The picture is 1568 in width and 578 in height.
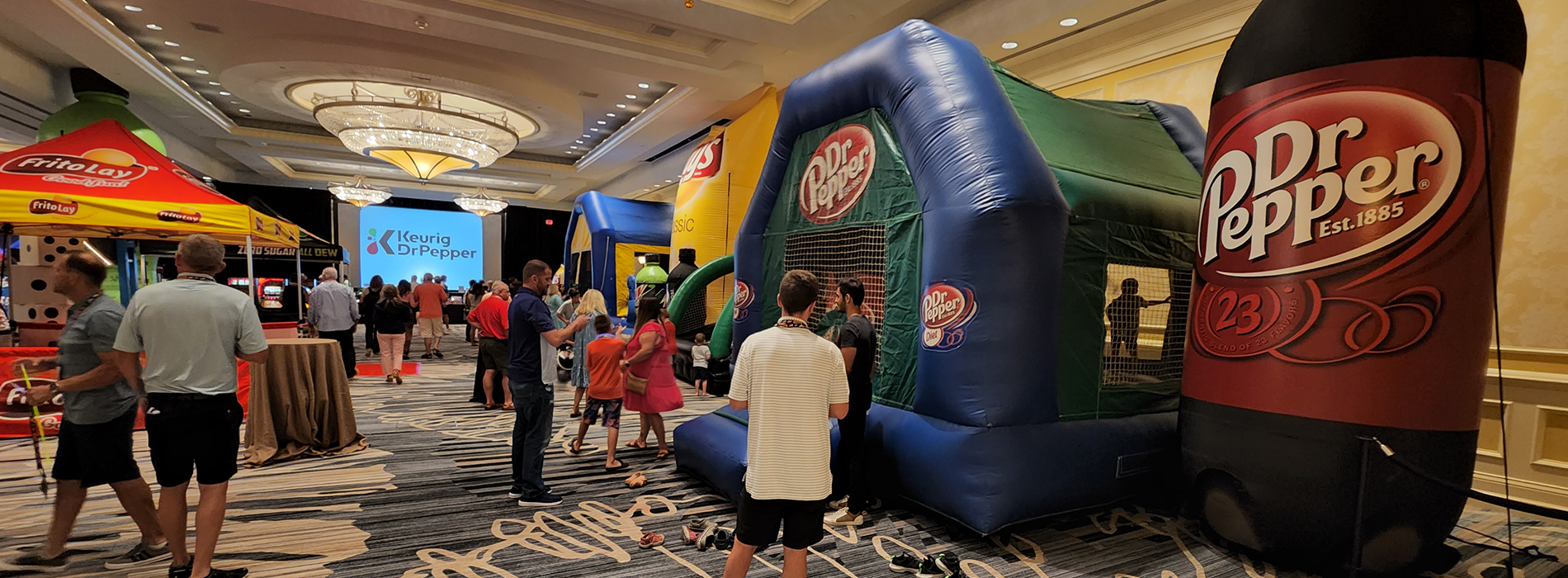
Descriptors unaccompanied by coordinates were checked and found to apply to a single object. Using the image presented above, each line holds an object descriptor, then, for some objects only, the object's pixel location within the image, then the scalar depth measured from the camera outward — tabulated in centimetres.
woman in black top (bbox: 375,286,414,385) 752
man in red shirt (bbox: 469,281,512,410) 553
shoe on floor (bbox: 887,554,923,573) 297
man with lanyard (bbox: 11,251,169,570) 262
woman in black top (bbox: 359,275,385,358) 983
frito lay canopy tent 470
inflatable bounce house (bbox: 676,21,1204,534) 315
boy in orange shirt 443
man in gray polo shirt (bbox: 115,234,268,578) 245
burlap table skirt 445
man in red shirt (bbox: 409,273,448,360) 1042
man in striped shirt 225
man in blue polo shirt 361
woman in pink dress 432
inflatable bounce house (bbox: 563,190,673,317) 1174
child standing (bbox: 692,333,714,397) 752
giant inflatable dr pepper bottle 259
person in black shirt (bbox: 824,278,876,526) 339
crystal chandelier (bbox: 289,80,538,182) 900
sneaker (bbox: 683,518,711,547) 322
